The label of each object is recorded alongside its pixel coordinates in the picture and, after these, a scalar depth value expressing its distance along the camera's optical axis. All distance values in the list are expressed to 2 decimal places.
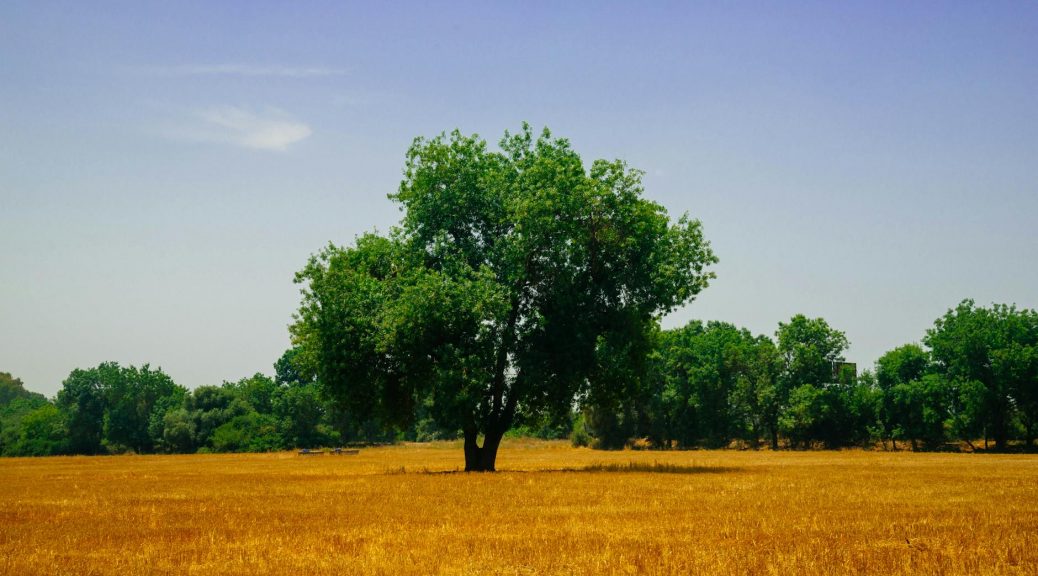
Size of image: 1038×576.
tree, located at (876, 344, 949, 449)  102.69
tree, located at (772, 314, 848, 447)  106.38
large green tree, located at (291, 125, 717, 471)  42.56
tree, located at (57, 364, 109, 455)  139.88
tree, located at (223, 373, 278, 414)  149.00
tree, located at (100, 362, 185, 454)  139.50
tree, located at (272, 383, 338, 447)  131.12
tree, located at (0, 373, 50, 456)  142.25
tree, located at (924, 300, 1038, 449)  92.75
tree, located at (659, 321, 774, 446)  118.12
